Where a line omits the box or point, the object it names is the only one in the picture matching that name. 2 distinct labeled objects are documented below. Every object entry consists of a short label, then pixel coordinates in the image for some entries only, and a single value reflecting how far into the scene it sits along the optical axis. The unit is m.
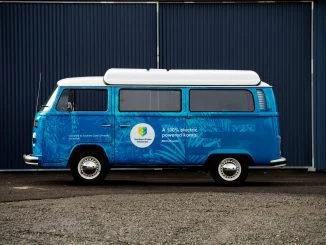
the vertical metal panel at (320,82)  20.88
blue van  15.34
